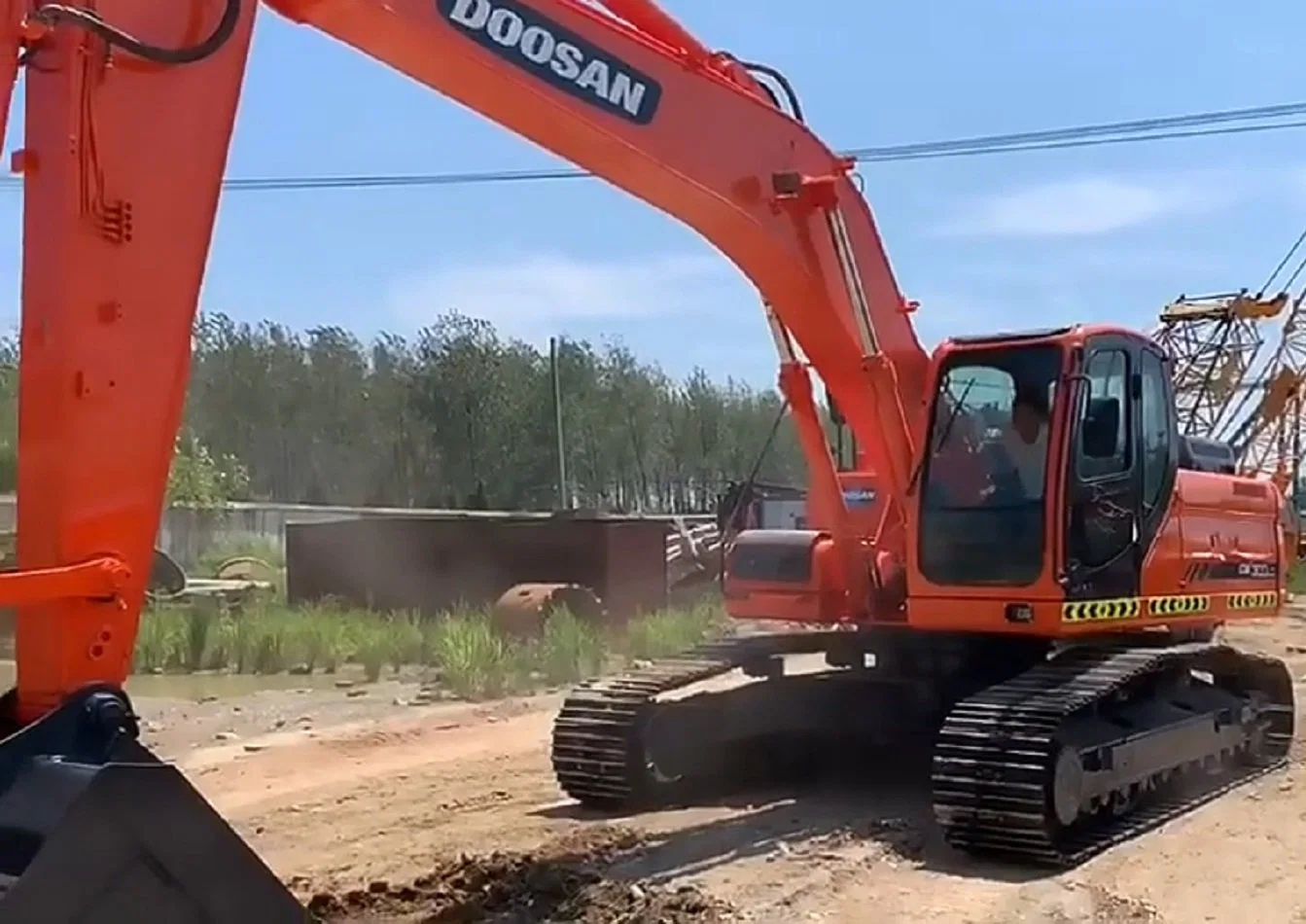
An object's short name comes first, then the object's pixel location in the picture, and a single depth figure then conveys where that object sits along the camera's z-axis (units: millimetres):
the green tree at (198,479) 35969
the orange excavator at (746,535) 4570
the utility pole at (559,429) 39125
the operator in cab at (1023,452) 8352
